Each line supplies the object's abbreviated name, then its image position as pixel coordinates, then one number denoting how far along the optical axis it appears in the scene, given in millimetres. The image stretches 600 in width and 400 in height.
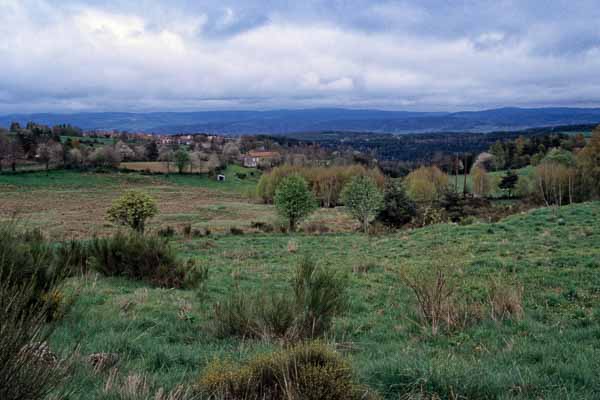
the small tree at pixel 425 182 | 63625
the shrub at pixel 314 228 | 33875
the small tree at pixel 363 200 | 36562
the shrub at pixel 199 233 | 29027
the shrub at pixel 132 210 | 27812
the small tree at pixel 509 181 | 68169
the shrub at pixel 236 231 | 31255
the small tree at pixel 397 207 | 37469
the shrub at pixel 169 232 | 27900
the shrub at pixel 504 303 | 6543
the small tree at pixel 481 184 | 69125
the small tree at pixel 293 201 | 35250
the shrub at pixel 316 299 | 5773
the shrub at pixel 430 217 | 31391
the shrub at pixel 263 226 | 34688
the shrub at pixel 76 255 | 10956
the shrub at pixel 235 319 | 5871
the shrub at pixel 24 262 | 6152
